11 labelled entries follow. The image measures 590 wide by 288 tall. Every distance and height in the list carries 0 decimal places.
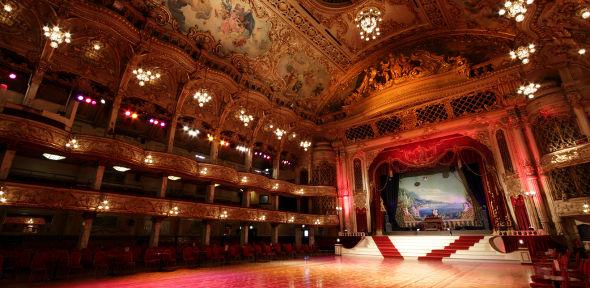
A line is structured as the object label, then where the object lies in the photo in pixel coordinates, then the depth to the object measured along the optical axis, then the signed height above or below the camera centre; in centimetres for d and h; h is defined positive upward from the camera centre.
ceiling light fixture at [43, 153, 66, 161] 1050 +291
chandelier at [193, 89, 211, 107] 1190 +558
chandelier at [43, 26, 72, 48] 815 +563
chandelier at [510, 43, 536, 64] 863 +527
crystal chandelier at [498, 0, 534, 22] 723 +545
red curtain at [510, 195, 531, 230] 1273 +75
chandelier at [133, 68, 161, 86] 1045 +571
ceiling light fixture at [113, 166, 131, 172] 1223 +282
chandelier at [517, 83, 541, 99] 989 +472
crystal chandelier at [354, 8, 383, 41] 1232 +1040
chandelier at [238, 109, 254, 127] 1326 +523
